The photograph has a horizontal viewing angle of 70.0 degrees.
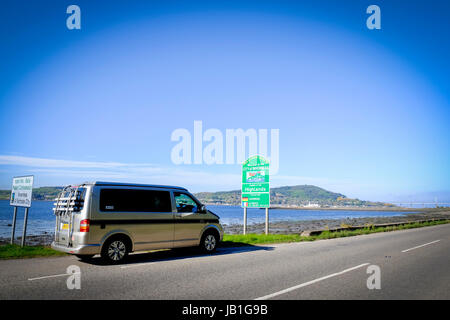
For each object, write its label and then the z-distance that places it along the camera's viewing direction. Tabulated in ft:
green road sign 62.49
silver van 28.81
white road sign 41.57
